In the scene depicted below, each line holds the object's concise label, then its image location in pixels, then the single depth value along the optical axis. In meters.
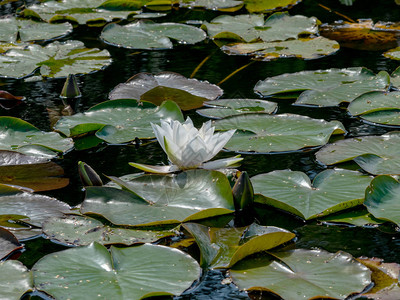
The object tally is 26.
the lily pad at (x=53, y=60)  8.67
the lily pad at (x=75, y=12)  11.52
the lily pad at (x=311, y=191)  4.69
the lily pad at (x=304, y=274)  3.69
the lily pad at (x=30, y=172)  5.50
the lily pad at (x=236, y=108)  6.86
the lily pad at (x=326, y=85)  7.19
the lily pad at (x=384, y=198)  4.52
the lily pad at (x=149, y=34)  9.95
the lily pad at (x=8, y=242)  4.30
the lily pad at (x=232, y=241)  4.04
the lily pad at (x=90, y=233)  4.37
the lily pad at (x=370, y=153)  5.34
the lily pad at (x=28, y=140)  6.09
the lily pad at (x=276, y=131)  5.94
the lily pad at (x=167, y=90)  7.51
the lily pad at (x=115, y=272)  3.73
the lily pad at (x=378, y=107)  6.56
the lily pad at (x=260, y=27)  9.95
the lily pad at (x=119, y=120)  6.36
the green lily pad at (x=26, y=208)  4.67
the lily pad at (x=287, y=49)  8.98
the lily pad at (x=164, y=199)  4.60
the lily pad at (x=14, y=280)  3.73
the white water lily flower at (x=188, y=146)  5.09
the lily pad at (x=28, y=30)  10.32
